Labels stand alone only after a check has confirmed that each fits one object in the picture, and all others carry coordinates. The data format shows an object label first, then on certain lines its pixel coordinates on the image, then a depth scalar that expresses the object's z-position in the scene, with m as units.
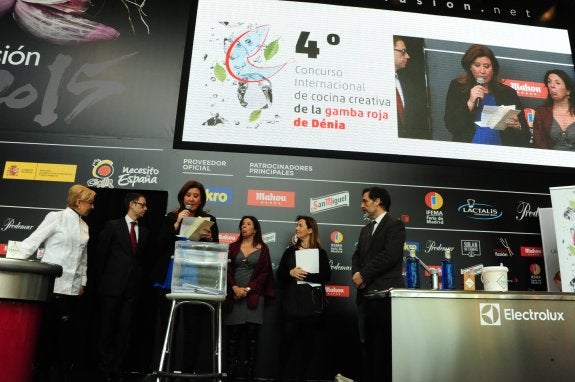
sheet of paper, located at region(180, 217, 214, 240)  3.03
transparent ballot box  3.06
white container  2.68
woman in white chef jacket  3.57
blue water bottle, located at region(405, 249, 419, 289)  3.15
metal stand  2.77
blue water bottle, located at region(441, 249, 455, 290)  3.17
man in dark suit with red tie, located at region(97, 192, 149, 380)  3.82
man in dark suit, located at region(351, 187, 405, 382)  3.62
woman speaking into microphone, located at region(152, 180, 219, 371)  3.36
